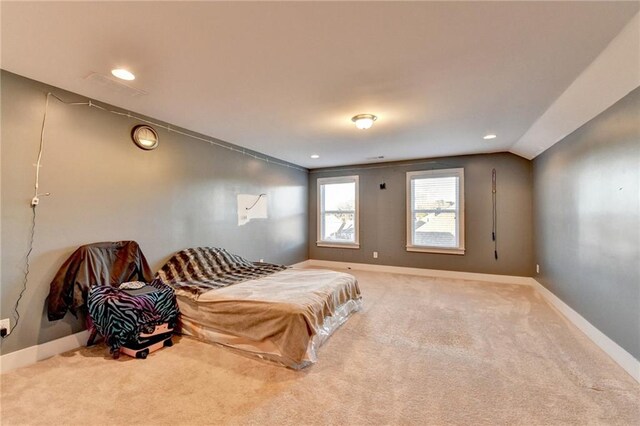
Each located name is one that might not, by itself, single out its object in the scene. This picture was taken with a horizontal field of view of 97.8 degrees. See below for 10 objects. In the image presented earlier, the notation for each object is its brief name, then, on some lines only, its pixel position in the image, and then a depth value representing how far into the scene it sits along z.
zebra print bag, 2.30
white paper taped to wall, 4.67
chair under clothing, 2.32
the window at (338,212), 6.32
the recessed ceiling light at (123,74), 2.24
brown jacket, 2.40
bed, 2.33
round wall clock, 3.12
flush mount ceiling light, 3.18
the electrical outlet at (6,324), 2.18
